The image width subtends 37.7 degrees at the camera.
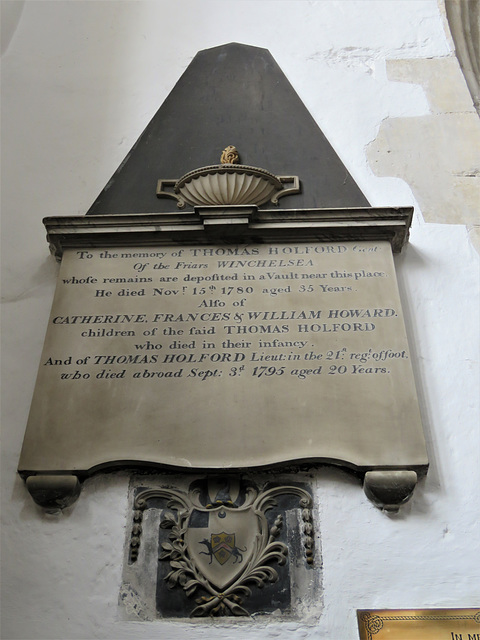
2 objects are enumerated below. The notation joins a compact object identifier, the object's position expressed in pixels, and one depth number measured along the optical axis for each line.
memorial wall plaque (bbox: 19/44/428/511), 3.04
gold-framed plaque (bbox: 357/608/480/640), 2.70
